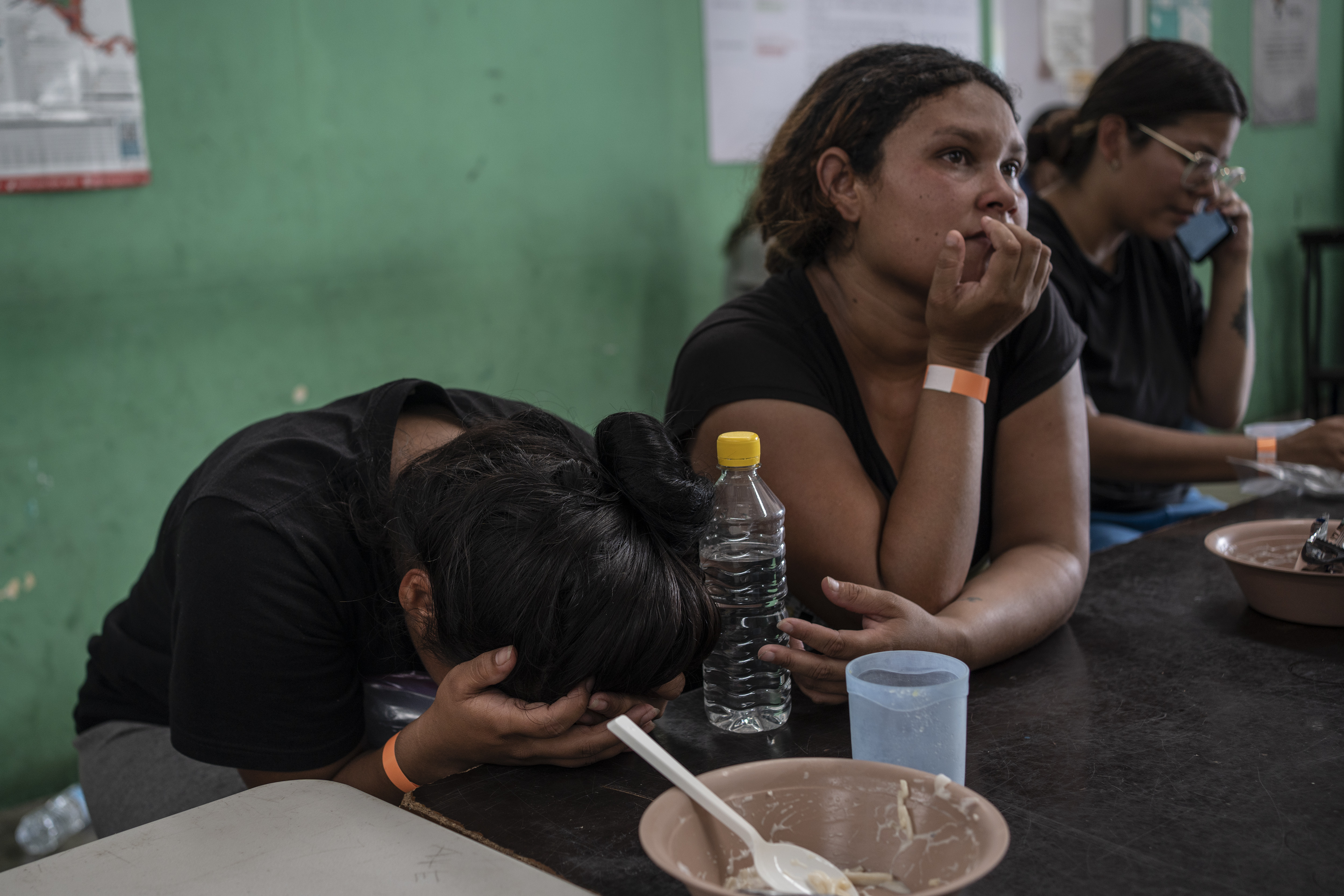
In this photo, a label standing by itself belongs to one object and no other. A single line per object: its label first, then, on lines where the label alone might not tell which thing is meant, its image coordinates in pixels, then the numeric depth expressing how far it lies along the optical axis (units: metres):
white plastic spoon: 0.70
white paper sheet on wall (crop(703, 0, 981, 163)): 3.19
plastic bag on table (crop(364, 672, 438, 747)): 1.17
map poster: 2.05
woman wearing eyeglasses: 2.05
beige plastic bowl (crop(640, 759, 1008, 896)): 0.67
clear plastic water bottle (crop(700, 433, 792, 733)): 1.05
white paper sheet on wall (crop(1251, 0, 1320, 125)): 5.24
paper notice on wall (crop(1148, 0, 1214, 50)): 4.77
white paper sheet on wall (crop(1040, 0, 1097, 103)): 4.32
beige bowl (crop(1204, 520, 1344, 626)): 1.17
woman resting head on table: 0.89
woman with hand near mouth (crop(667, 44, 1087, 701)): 1.25
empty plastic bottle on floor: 2.11
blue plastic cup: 0.84
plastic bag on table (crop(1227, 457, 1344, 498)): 1.74
